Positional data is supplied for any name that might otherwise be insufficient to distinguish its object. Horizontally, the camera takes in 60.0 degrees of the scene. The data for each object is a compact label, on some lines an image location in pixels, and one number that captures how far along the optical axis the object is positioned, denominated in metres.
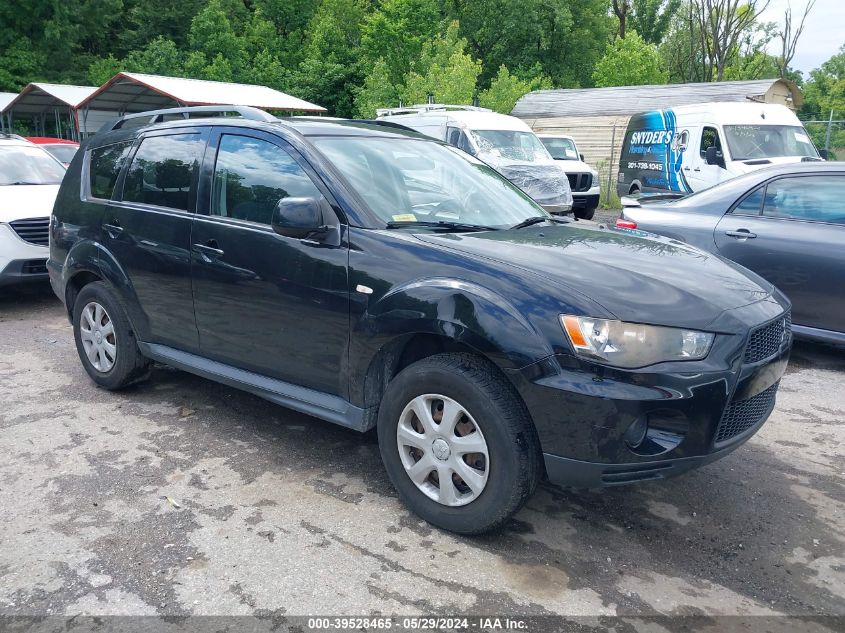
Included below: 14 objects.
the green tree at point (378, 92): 26.78
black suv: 2.81
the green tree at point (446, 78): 22.97
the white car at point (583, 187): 16.34
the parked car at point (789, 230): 5.41
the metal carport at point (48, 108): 27.25
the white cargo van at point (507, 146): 13.23
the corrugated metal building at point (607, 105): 20.42
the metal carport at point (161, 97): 22.28
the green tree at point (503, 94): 27.47
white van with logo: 12.73
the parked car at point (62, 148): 14.81
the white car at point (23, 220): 7.22
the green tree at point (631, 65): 32.56
